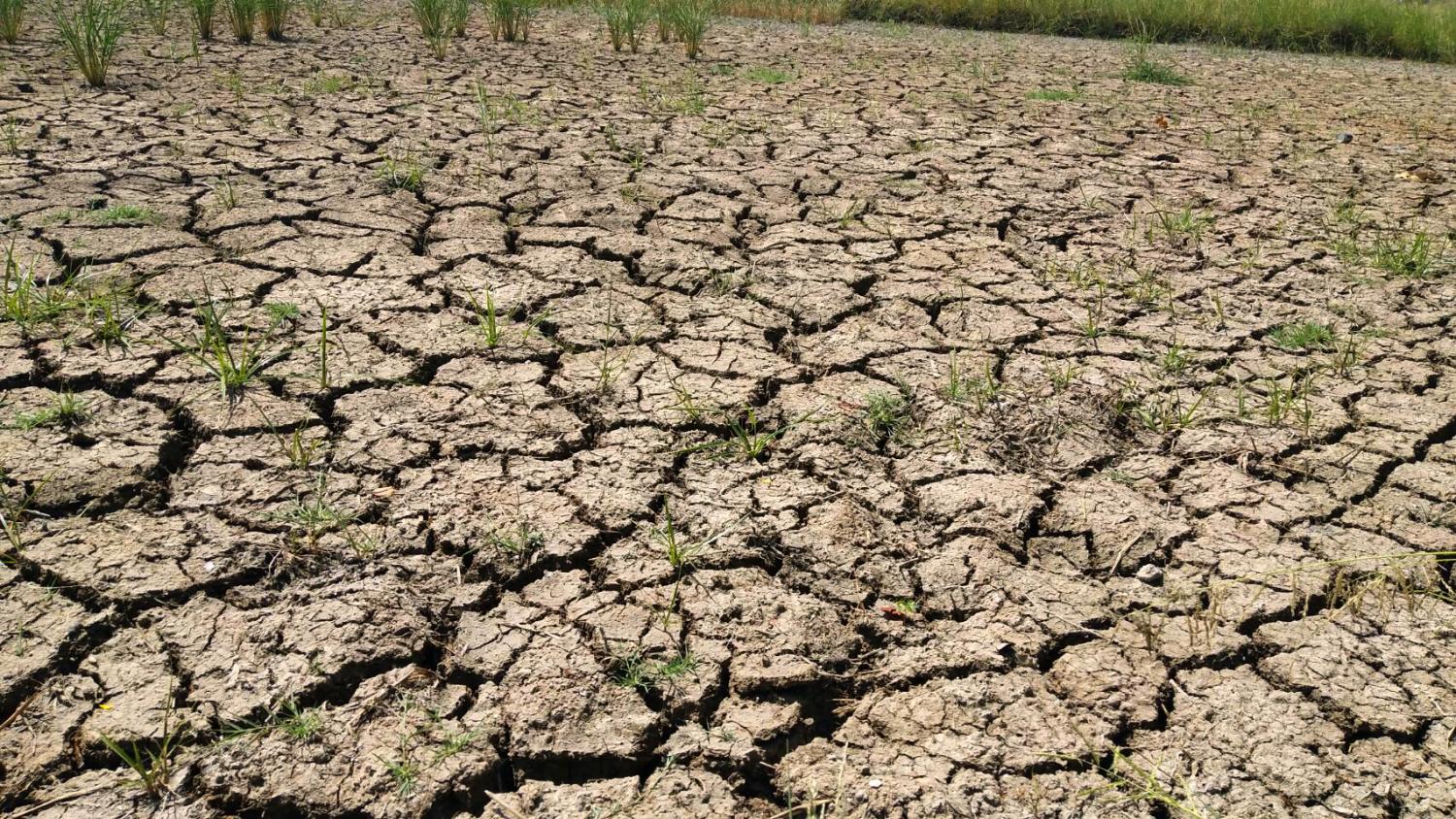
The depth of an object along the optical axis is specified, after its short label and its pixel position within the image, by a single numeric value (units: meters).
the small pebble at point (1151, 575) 2.20
